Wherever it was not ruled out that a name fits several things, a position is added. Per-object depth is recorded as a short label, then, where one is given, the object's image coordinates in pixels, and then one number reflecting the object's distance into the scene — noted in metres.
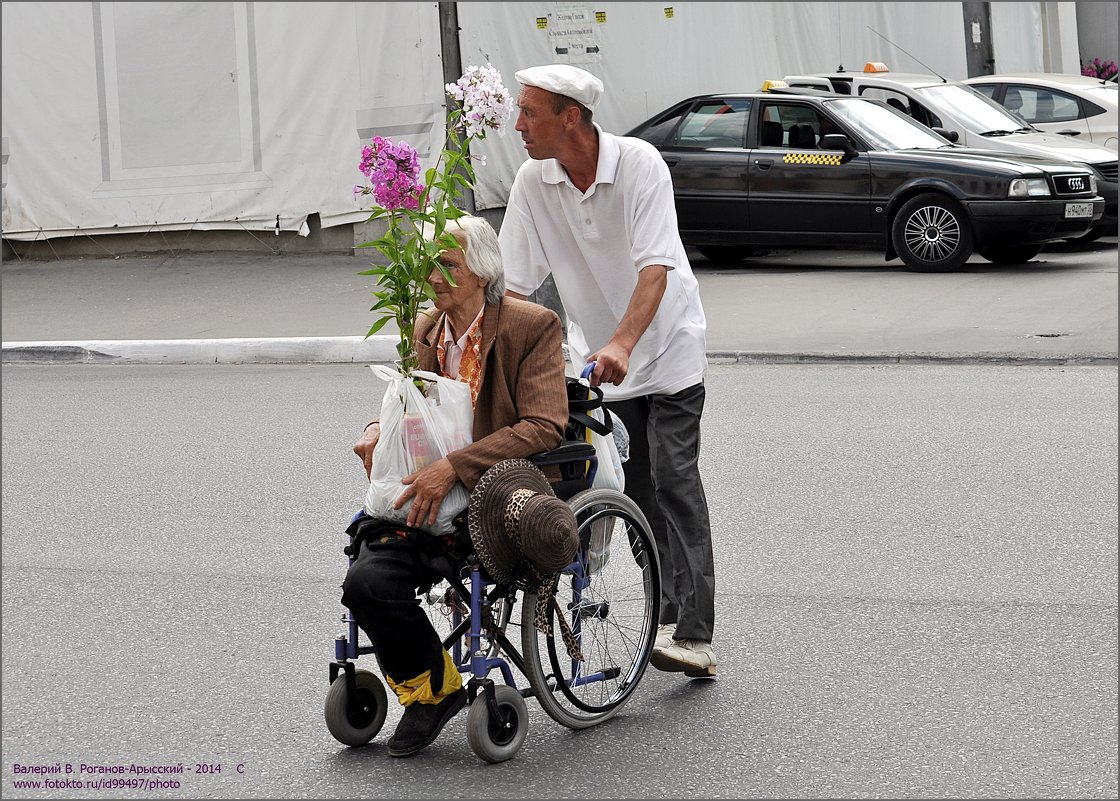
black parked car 13.95
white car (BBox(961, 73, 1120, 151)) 17.66
